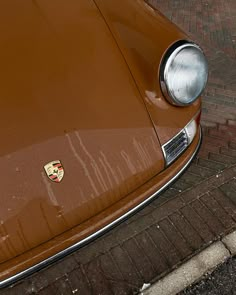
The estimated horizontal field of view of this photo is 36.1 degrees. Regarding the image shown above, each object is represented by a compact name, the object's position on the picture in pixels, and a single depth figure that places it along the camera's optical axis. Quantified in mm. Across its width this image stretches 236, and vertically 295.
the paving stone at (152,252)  2168
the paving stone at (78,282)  2078
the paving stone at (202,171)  2679
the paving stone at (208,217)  2341
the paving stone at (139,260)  2136
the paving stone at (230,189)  2539
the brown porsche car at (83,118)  1474
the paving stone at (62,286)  2077
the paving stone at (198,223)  2307
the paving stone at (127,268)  2102
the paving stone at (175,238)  2234
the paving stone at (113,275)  2078
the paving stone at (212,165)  2722
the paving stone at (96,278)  2076
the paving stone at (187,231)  2277
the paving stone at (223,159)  2756
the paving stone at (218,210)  2371
